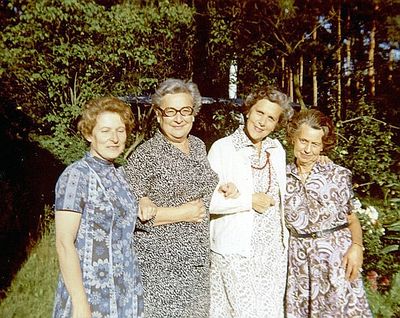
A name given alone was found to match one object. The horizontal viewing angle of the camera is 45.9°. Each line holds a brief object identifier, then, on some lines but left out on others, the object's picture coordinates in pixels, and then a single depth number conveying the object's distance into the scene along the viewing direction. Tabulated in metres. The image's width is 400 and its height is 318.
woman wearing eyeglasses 2.81
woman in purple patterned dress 3.22
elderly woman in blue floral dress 2.32
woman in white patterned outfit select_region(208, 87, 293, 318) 3.16
